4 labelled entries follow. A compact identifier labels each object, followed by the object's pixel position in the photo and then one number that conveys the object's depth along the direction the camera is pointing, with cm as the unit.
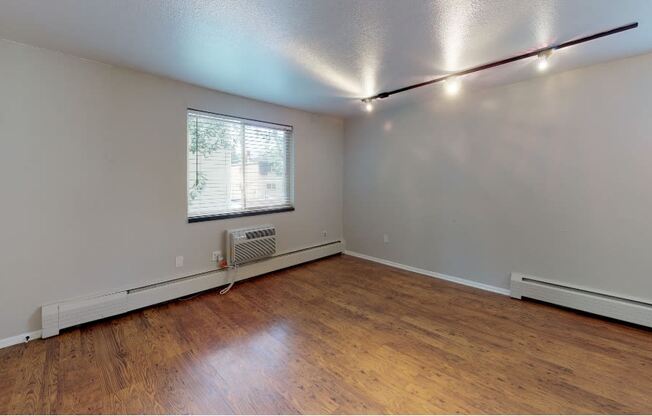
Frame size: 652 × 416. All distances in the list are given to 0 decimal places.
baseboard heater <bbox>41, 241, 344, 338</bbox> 232
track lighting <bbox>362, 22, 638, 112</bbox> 206
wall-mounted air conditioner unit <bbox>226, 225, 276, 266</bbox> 342
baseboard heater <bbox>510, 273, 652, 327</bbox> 246
